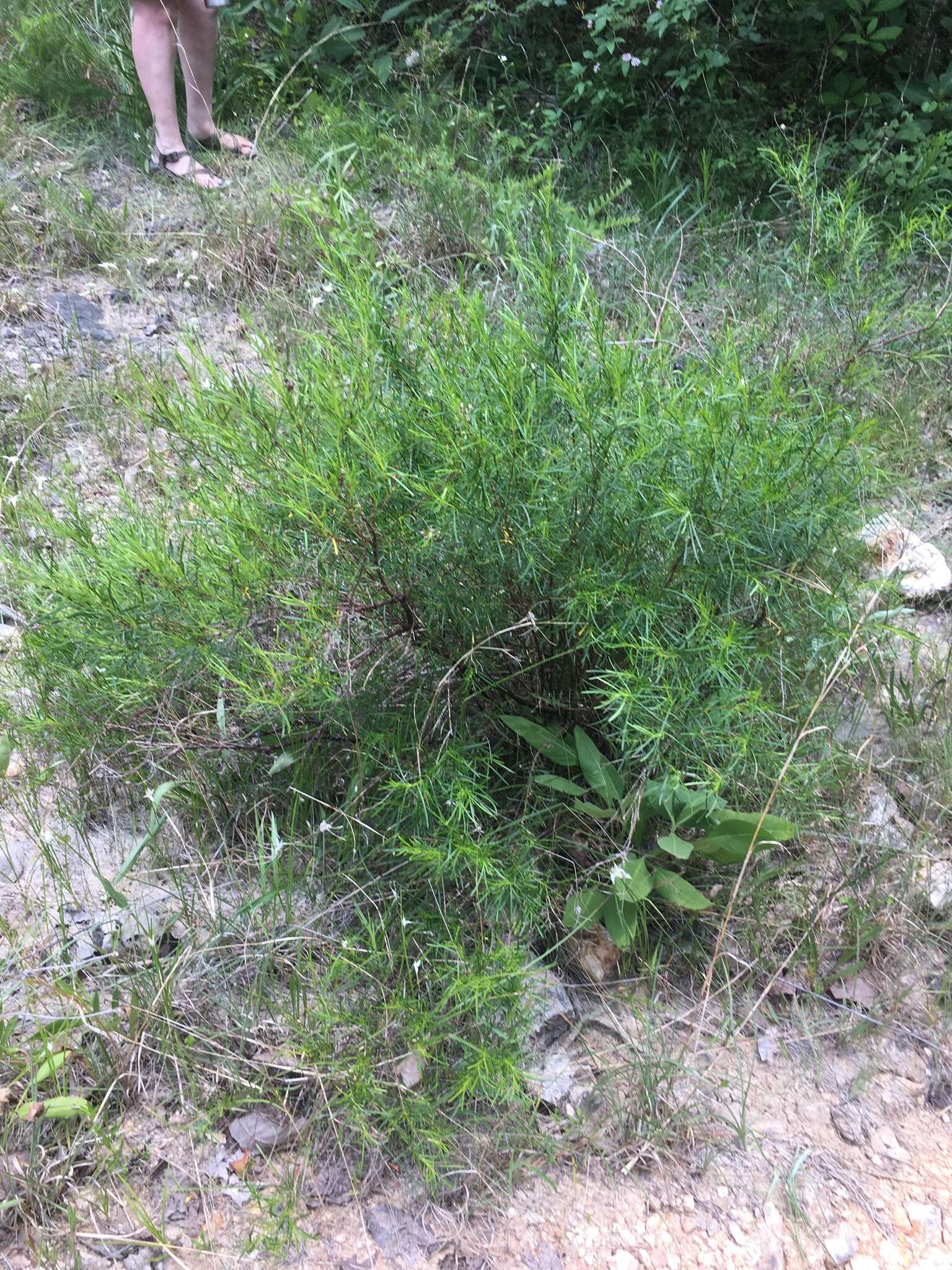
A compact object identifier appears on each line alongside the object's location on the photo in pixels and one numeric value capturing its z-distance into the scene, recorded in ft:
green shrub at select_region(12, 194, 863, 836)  6.82
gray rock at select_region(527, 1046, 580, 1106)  6.86
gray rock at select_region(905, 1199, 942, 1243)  6.43
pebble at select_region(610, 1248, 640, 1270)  6.20
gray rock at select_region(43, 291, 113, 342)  13.50
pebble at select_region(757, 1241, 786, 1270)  6.26
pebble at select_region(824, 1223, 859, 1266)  6.31
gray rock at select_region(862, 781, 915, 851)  8.17
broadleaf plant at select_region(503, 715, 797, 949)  7.04
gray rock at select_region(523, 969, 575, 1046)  6.94
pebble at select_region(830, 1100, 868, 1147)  6.89
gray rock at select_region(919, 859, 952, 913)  7.93
